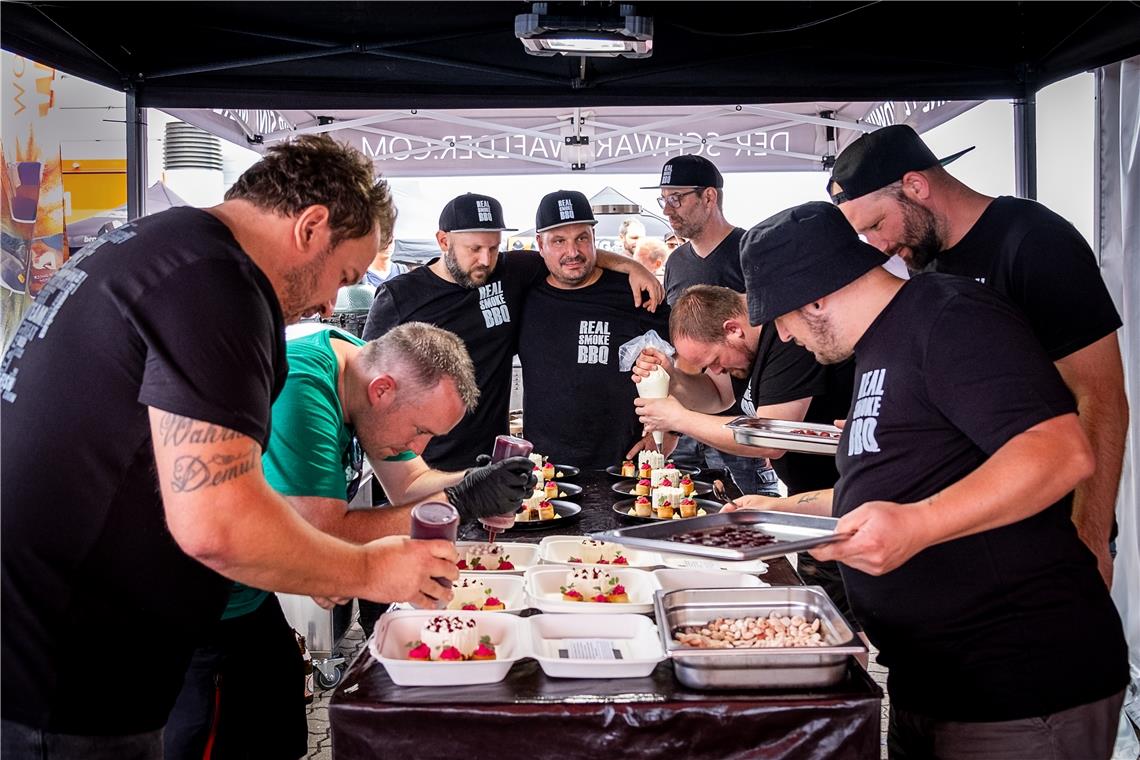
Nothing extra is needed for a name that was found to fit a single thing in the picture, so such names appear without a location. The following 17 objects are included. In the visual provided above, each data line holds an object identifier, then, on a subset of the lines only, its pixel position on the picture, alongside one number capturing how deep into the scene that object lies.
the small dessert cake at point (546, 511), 3.52
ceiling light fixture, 3.48
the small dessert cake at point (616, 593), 2.58
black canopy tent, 3.91
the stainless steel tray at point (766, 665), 1.96
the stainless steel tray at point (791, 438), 3.00
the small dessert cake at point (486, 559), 2.90
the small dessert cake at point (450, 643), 2.11
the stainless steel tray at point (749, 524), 1.83
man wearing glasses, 5.41
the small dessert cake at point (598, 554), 2.99
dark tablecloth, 1.91
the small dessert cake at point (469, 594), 2.54
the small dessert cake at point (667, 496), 3.63
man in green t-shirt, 2.45
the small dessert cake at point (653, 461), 4.16
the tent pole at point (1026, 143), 4.35
